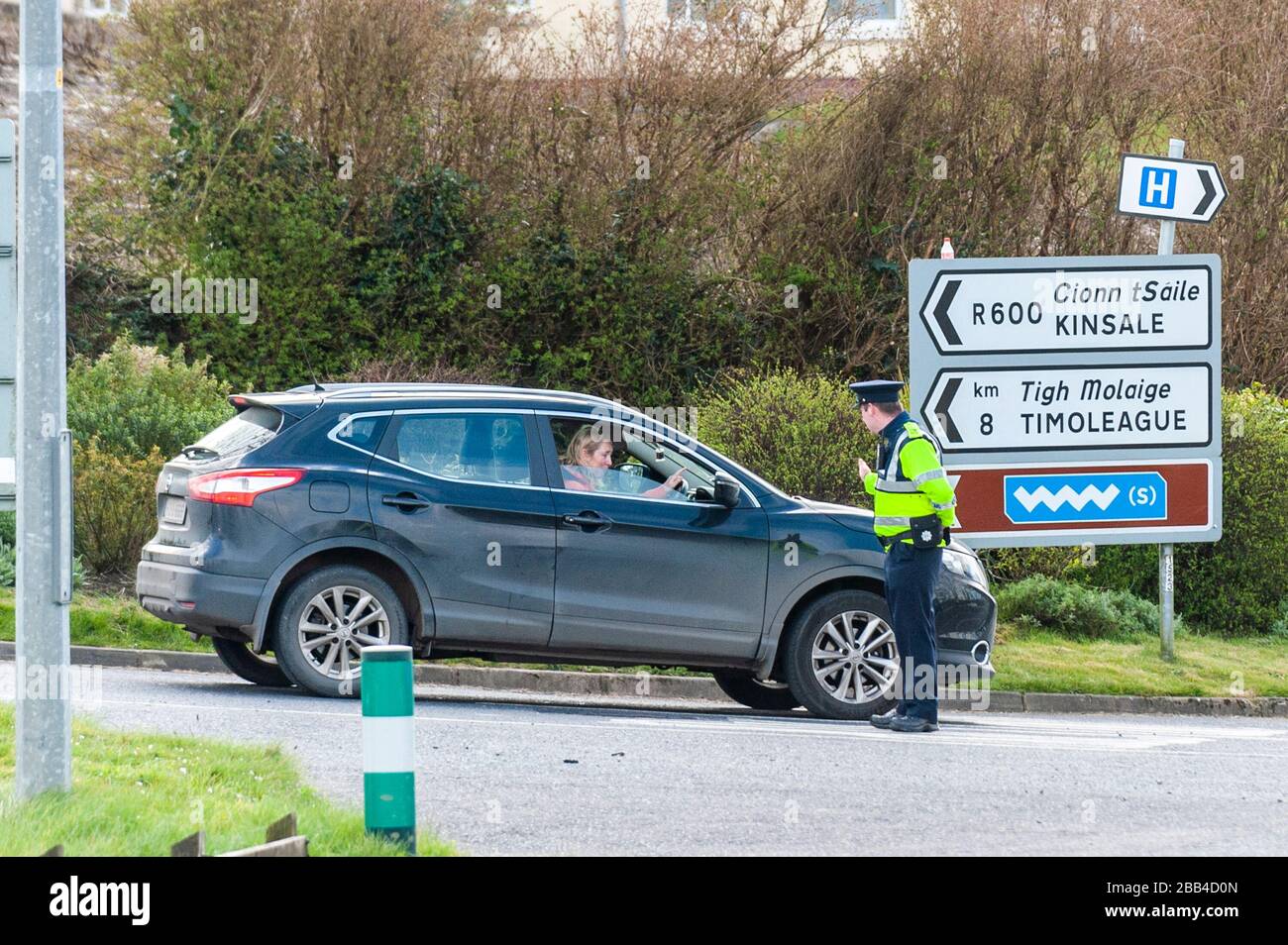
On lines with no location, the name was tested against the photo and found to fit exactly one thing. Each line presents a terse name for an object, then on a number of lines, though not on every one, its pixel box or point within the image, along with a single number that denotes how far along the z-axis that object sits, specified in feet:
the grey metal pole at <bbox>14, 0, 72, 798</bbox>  21.58
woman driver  34.86
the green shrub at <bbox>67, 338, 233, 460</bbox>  51.98
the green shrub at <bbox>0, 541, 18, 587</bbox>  46.42
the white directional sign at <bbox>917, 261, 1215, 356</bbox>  45.91
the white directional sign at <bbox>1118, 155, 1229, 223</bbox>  46.21
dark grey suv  33.53
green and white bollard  19.02
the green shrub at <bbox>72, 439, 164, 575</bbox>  48.16
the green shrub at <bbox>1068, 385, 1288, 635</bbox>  50.85
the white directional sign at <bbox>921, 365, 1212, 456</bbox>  46.03
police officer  32.78
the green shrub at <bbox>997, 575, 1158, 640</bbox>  48.44
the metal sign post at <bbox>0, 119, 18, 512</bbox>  20.86
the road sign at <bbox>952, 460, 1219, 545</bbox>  46.16
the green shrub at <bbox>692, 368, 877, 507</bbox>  49.06
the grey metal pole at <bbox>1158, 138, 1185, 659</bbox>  46.11
